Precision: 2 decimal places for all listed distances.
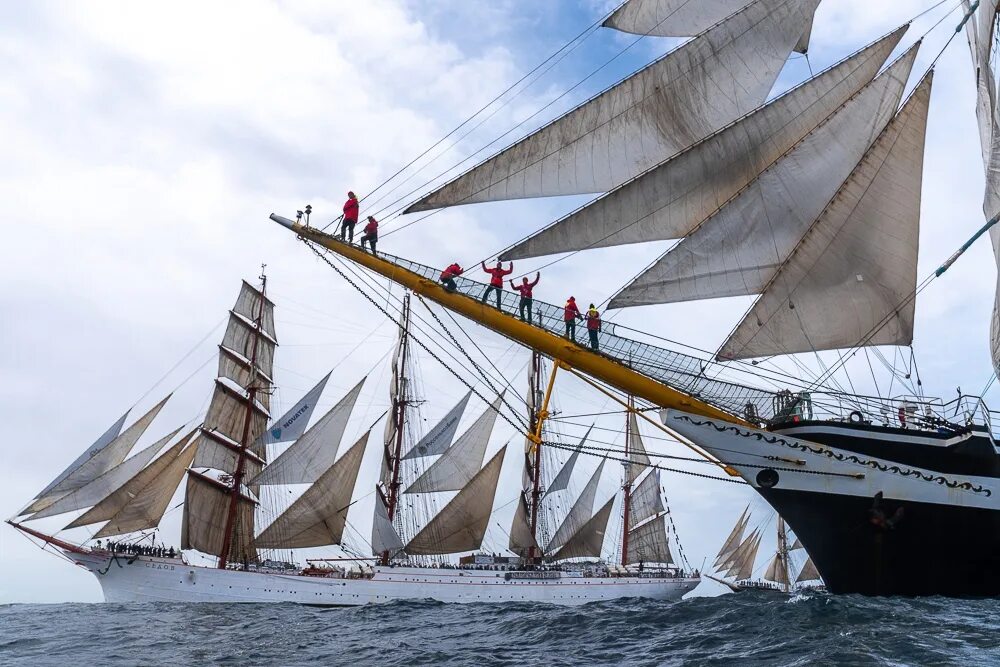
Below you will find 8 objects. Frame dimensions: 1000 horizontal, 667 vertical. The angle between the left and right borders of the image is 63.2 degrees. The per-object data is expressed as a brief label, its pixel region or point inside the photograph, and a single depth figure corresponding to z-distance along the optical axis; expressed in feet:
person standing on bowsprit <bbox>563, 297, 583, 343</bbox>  67.31
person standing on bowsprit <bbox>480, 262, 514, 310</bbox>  67.92
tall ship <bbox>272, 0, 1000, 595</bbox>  59.41
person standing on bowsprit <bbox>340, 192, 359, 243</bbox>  71.51
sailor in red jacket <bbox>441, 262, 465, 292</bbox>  69.56
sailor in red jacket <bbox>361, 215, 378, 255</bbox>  71.10
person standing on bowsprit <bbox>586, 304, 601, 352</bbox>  67.00
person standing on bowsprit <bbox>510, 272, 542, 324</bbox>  68.13
